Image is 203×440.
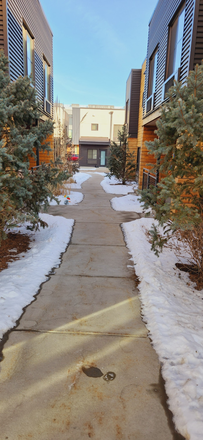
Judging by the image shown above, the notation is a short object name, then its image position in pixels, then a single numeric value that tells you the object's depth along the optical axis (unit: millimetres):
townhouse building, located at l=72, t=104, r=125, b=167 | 36906
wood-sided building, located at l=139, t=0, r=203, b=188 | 6528
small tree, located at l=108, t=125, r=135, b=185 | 16183
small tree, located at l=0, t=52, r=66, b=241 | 4668
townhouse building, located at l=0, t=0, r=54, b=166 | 7786
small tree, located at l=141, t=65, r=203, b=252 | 3527
